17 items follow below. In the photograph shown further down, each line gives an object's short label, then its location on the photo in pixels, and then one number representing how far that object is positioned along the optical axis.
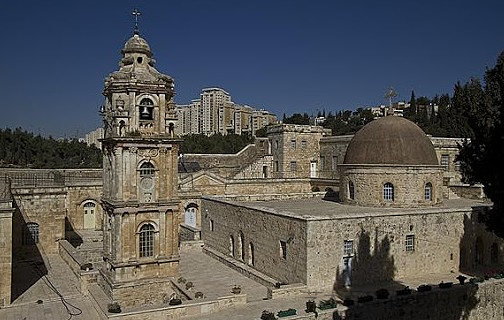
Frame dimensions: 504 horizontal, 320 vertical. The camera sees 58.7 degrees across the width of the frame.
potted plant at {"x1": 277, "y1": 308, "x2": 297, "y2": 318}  16.76
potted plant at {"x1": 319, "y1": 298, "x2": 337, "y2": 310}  17.87
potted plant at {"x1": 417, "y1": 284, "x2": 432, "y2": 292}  20.18
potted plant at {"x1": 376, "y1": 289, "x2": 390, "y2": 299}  19.22
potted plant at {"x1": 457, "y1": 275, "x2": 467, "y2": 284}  21.57
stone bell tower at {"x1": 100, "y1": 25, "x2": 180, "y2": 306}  20.72
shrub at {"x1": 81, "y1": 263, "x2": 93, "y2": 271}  23.19
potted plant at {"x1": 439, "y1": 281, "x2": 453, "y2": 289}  20.77
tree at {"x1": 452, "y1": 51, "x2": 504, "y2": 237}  15.88
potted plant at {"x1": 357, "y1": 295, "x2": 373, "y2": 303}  18.78
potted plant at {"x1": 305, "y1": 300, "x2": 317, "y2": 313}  17.45
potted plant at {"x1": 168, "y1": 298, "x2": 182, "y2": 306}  17.88
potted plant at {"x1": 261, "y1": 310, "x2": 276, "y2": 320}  16.32
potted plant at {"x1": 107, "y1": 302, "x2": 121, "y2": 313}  17.38
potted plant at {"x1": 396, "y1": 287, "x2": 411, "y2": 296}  19.72
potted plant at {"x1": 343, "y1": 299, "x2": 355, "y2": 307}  18.36
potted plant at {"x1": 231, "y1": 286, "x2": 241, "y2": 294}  19.56
